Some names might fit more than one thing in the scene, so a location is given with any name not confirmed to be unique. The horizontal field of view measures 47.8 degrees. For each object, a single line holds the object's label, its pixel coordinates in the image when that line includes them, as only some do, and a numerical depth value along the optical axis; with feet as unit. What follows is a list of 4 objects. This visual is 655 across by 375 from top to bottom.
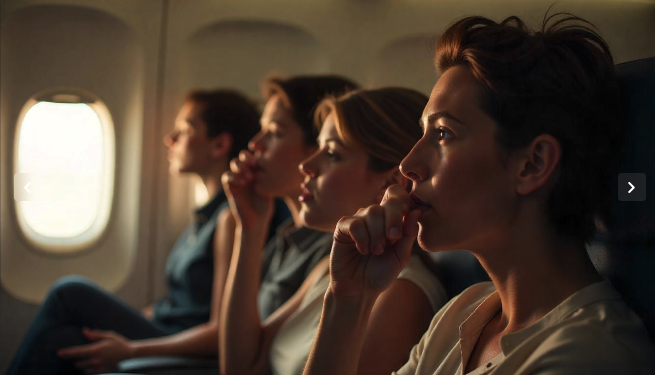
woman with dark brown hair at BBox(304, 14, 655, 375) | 3.45
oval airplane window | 11.48
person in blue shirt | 8.41
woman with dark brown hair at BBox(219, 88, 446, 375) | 4.85
